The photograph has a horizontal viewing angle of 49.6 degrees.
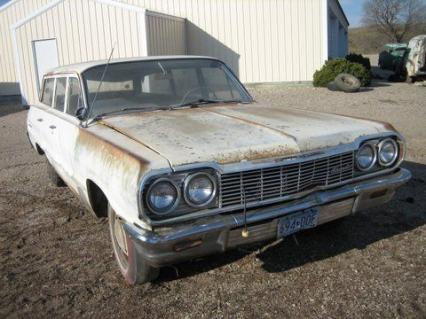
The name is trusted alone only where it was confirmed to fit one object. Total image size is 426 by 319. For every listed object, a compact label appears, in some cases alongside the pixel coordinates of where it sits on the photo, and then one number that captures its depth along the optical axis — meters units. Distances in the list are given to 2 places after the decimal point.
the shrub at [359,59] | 19.38
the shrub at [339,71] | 16.30
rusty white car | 2.72
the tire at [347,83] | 15.33
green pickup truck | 25.62
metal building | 15.24
